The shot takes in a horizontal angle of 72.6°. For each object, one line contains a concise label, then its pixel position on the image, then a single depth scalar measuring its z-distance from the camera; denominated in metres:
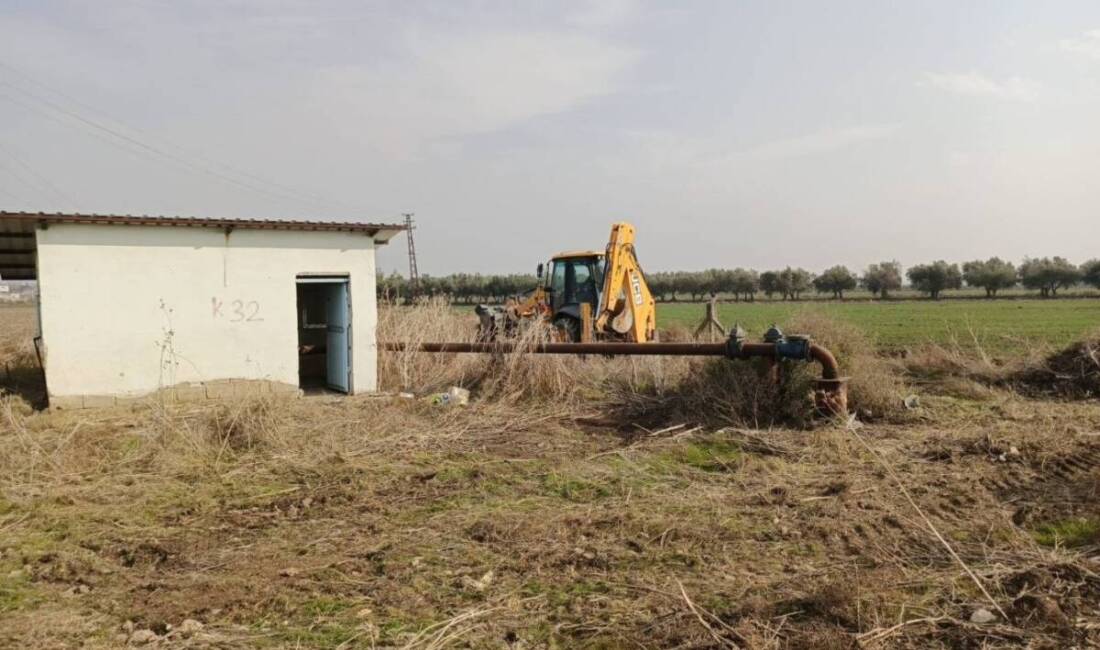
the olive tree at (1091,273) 72.81
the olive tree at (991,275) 82.06
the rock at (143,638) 4.46
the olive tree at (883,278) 88.81
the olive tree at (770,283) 86.69
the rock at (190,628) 4.55
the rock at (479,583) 5.18
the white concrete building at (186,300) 11.37
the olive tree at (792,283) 85.38
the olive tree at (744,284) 88.81
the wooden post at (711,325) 18.45
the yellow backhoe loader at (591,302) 15.93
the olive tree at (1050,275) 76.25
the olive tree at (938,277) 80.44
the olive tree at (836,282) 90.19
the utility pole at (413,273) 50.88
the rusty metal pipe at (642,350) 10.18
